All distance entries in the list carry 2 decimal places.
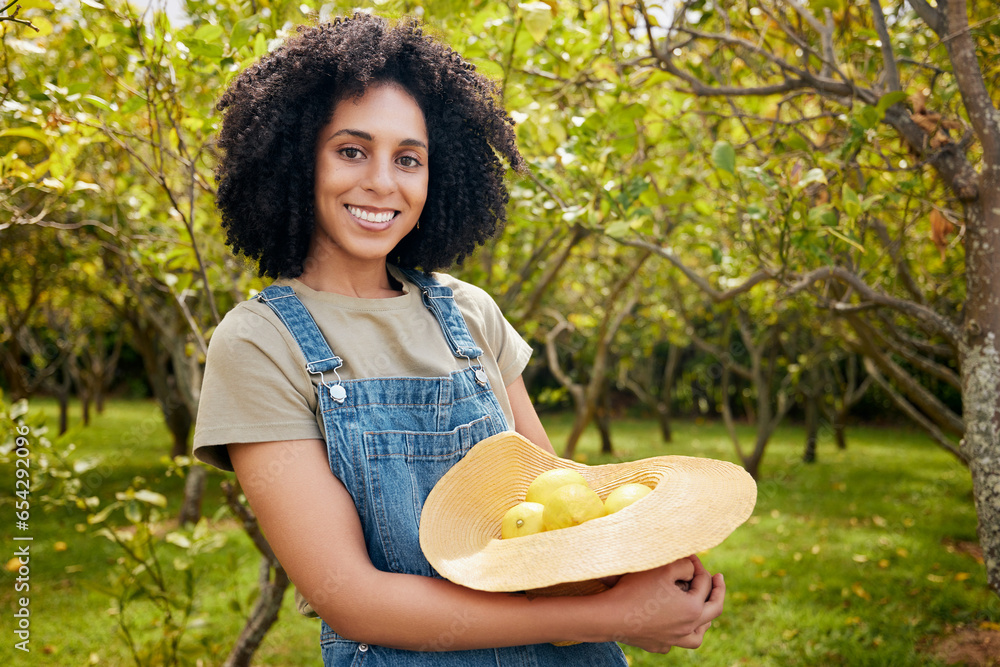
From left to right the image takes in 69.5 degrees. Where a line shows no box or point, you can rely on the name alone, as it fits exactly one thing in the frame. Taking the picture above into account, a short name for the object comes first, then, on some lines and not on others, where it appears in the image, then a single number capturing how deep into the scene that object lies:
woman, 1.14
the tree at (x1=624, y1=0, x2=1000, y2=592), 2.03
